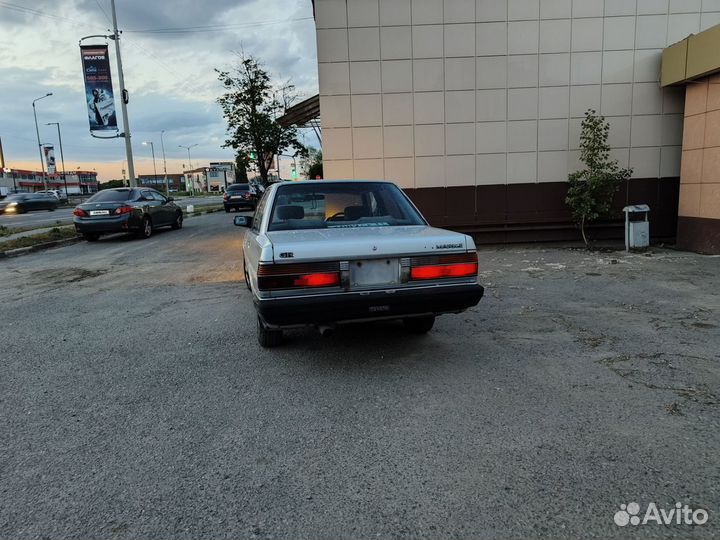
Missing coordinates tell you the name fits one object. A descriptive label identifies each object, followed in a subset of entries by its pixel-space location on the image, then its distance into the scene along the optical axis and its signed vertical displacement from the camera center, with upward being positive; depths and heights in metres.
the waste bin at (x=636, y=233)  10.37 -1.16
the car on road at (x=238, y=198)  26.47 -0.32
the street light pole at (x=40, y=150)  55.12 +5.44
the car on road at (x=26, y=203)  32.91 -0.23
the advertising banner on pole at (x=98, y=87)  18.75 +4.14
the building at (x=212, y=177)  124.56 +4.05
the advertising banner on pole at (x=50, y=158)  57.53 +4.68
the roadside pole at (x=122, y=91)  20.44 +4.26
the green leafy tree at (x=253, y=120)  21.47 +3.08
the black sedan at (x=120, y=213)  13.59 -0.47
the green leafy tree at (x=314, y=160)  53.39 +3.14
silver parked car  3.81 -0.69
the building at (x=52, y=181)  94.40 +4.12
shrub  10.33 +0.04
